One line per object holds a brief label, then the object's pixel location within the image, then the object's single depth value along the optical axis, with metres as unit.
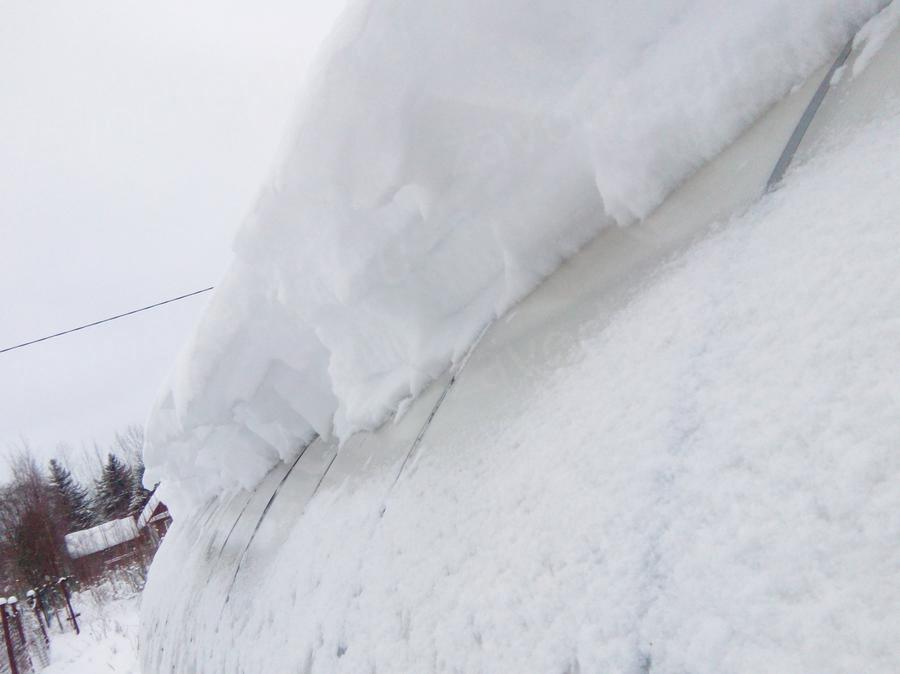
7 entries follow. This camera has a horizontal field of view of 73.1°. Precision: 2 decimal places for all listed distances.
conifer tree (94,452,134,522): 35.62
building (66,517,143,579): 22.36
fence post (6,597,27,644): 11.69
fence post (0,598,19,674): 9.95
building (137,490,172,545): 22.81
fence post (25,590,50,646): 14.23
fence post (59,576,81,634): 15.61
